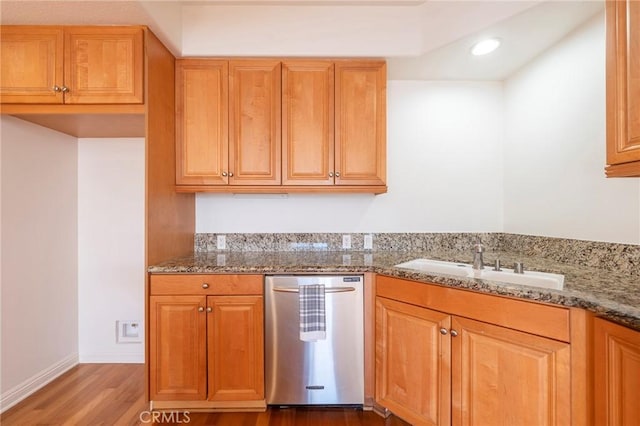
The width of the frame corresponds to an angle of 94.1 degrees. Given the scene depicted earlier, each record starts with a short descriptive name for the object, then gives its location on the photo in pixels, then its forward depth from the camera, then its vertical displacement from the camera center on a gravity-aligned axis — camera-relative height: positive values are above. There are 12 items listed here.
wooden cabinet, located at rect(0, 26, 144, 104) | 1.68 +0.86
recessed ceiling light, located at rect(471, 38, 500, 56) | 1.85 +1.07
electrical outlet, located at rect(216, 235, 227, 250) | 2.40 -0.22
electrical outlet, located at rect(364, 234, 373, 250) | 2.41 -0.22
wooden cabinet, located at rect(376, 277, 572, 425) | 1.20 -0.70
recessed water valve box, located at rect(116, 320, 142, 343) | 2.38 -0.94
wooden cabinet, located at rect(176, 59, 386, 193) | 2.07 +0.63
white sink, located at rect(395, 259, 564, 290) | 1.50 -0.34
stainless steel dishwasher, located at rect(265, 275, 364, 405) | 1.78 -0.79
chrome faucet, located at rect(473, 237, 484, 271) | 1.71 -0.26
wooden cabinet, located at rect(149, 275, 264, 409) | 1.76 -0.74
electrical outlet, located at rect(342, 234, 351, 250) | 2.40 -0.22
